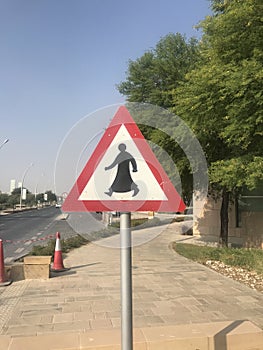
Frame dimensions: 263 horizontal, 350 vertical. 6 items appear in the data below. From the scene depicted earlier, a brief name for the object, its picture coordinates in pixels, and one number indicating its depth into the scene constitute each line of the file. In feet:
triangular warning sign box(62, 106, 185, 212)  7.68
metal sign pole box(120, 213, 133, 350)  7.68
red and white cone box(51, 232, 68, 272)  28.78
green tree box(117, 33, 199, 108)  50.34
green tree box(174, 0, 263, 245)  25.30
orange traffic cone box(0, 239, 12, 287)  24.03
